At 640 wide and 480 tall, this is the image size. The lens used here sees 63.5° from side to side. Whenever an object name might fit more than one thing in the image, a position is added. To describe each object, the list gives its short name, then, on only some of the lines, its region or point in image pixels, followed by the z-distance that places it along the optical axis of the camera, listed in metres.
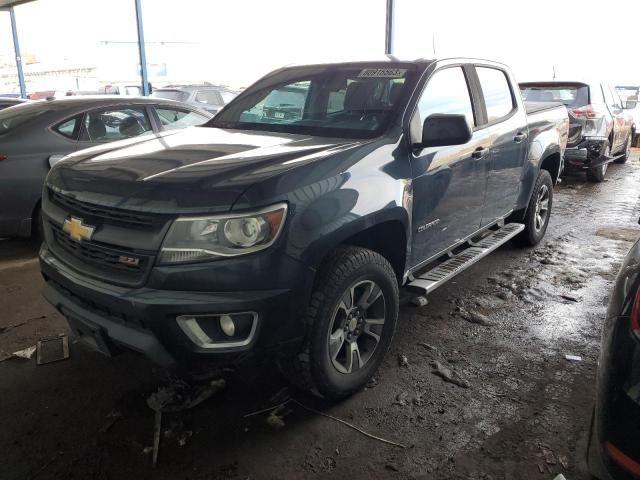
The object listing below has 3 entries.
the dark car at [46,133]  4.68
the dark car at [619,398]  1.49
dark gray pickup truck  2.07
